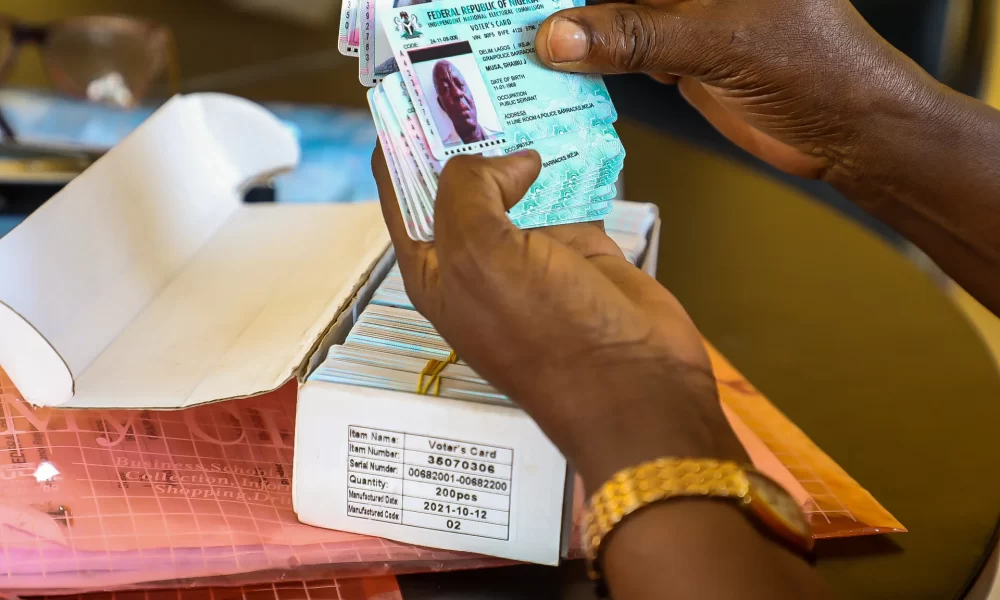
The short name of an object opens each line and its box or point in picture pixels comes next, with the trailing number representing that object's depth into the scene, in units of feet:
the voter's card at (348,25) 2.42
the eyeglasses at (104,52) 6.39
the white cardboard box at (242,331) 2.09
